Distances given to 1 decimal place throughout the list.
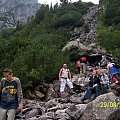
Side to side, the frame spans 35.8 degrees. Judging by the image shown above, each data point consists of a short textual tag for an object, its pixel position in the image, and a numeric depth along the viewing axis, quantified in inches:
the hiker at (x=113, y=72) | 349.1
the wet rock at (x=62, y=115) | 218.5
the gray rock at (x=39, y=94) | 382.3
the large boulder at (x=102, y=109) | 203.4
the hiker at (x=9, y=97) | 172.2
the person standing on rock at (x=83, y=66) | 581.7
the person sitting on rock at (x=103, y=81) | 283.3
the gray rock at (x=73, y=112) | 215.5
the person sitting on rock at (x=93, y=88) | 281.9
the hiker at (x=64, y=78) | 354.8
